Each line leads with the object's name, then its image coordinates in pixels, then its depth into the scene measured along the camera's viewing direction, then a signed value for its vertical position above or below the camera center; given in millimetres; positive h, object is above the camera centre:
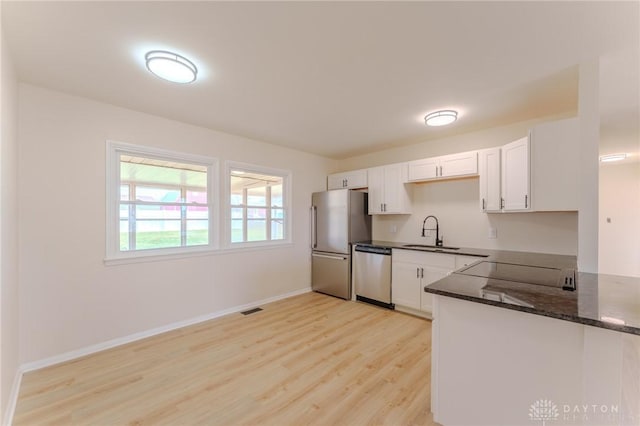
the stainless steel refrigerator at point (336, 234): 4316 -370
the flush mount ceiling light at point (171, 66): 1906 +1090
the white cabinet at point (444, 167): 3391 +633
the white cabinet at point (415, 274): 3365 -827
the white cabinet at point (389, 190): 4094 +361
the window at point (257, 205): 3861 +114
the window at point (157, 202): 2820 +117
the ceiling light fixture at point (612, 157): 4707 +1014
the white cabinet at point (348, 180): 4574 +592
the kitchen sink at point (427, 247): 3697 -493
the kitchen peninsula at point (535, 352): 1195 -720
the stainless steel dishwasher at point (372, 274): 3857 -942
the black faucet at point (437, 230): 3920 -260
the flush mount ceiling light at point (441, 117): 2926 +1081
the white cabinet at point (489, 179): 3056 +402
